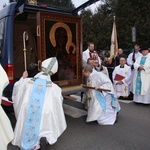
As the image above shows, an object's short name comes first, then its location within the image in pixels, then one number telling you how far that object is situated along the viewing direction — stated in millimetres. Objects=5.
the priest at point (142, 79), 6379
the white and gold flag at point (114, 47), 9102
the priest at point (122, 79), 7086
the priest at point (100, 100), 4594
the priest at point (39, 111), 3109
